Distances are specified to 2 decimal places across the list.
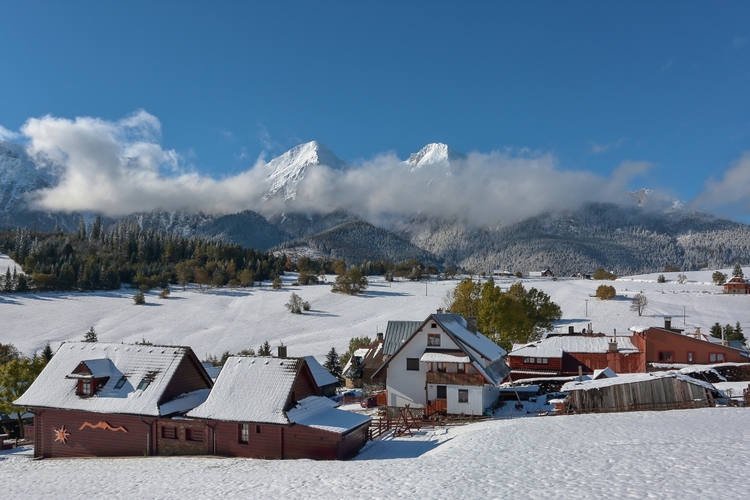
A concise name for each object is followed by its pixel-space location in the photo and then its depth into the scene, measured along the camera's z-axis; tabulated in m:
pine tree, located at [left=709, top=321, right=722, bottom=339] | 73.50
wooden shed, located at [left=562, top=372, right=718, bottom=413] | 31.41
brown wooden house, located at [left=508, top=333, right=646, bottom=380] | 52.41
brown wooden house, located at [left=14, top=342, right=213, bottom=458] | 29.28
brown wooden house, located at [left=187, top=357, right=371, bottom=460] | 26.56
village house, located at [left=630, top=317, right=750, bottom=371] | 52.44
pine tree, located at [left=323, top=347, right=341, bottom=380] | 64.44
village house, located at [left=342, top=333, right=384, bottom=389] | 57.97
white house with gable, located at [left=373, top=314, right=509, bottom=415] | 38.47
